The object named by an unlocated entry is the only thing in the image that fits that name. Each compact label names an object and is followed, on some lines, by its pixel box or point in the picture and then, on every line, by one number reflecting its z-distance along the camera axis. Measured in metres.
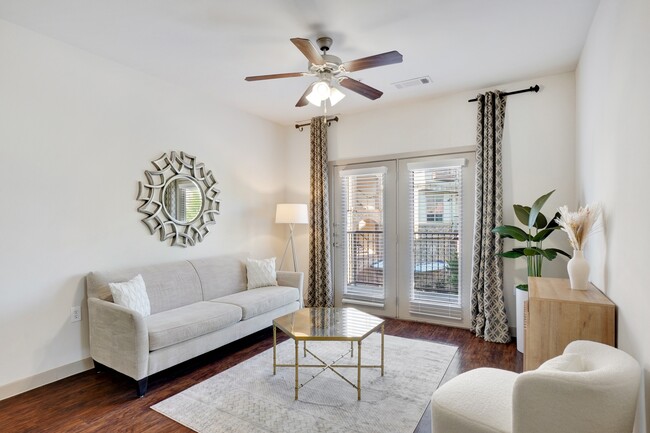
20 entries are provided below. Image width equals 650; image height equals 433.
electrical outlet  2.96
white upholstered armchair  1.27
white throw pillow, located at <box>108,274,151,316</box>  2.86
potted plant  3.27
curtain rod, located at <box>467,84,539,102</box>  3.71
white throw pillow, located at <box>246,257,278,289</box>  4.24
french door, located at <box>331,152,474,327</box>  4.22
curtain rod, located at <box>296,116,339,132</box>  5.05
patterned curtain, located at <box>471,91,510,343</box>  3.79
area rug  2.24
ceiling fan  2.48
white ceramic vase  2.34
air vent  3.73
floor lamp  4.74
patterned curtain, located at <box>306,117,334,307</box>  4.96
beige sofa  2.64
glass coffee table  2.56
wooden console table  1.98
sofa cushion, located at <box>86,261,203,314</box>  3.00
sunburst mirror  3.61
